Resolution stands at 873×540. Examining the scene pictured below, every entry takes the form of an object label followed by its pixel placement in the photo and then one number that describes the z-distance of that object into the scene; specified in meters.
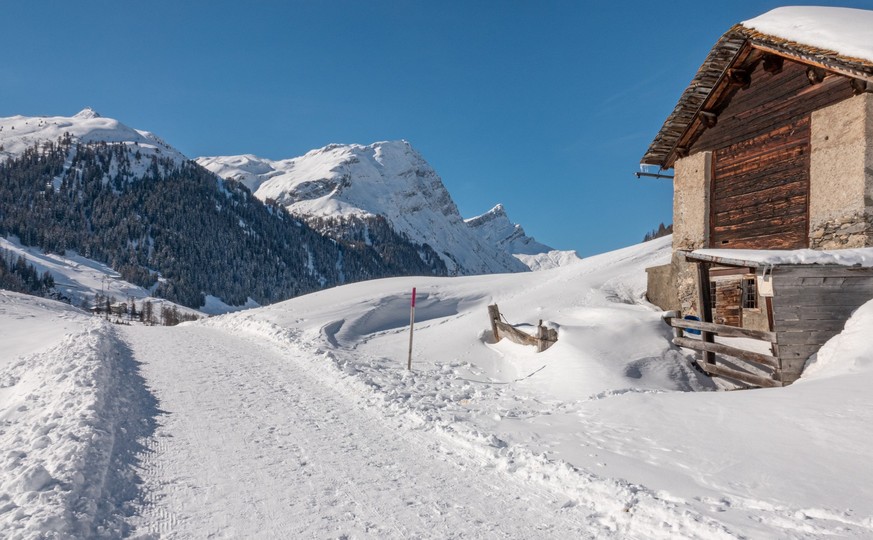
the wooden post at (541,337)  13.05
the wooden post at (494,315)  15.72
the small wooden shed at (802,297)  9.07
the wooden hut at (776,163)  9.49
